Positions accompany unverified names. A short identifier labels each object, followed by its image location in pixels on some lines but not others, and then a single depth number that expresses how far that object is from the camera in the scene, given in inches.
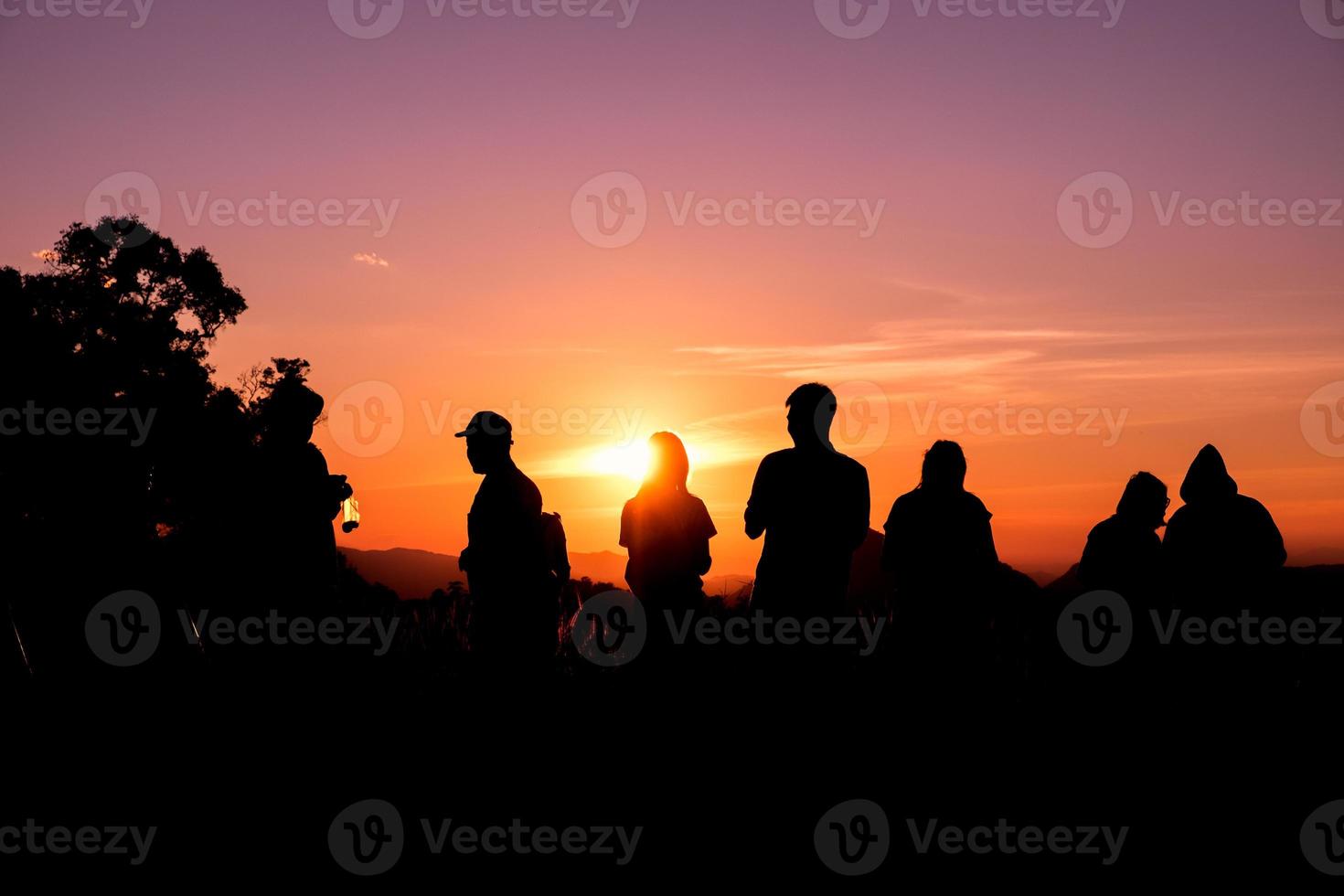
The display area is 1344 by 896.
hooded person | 304.2
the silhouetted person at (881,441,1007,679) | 264.4
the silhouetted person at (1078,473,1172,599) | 314.2
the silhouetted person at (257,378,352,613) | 266.2
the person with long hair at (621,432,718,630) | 318.0
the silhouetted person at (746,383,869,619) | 261.7
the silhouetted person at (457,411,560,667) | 282.5
